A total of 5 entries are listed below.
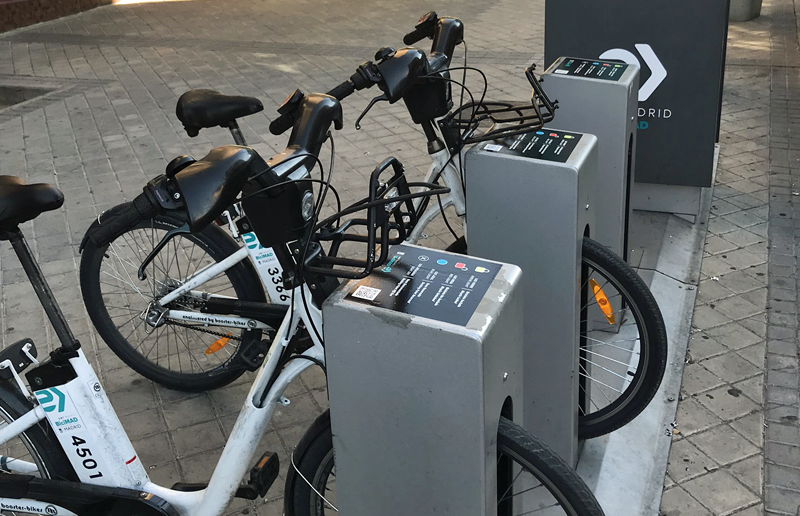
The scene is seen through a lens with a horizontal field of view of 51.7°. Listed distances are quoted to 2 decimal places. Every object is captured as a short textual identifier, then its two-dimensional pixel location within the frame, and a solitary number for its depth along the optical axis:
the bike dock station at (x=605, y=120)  3.56
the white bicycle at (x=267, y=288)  2.96
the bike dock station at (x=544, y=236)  2.70
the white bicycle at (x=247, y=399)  1.95
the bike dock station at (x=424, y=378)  1.92
